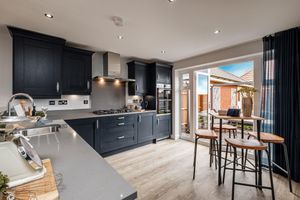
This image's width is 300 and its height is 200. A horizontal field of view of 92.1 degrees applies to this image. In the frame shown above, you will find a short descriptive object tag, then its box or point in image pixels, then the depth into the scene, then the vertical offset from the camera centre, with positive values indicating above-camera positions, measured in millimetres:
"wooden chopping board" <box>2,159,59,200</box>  560 -374
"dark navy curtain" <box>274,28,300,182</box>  2277 +97
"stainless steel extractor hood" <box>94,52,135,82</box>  3527 +810
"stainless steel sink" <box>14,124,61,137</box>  1418 -324
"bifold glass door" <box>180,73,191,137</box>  4527 -239
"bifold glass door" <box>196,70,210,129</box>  4059 +28
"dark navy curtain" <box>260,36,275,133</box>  2553 +255
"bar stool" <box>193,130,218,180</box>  2289 -579
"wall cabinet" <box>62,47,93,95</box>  2951 +606
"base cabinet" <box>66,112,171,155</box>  2944 -716
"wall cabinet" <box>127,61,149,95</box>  4078 +664
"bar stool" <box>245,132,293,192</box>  1982 -548
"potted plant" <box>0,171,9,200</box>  489 -289
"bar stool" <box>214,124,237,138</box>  2824 -548
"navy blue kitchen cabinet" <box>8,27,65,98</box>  2371 +639
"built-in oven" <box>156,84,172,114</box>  4352 +58
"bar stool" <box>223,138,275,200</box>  1706 -548
